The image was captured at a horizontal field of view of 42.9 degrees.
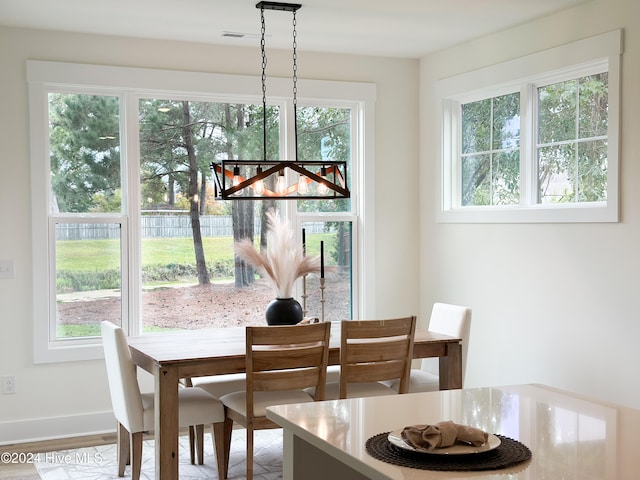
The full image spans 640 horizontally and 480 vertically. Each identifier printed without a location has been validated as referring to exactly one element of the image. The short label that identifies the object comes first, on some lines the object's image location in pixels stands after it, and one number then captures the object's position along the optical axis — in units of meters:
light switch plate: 5.02
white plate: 1.80
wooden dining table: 3.81
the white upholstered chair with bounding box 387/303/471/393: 4.64
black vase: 4.56
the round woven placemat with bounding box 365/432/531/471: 1.74
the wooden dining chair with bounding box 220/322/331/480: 3.89
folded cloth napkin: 1.83
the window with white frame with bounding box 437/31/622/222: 4.52
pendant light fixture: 4.00
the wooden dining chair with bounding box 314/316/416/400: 4.06
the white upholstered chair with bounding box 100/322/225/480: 3.94
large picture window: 5.20
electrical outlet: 5.05
